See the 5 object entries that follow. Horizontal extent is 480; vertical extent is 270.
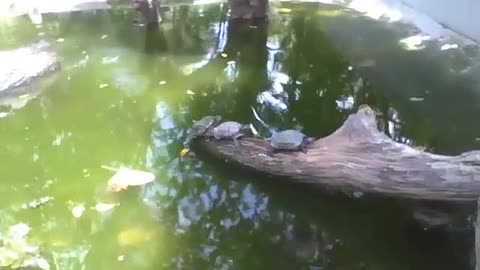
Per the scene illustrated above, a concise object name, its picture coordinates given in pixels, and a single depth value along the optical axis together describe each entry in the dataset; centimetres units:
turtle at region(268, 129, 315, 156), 314
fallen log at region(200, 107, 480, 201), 259
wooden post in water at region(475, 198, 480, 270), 219
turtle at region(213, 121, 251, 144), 342
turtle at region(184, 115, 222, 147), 359
